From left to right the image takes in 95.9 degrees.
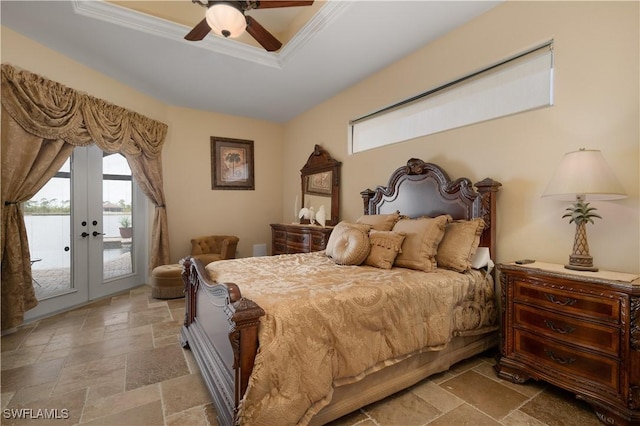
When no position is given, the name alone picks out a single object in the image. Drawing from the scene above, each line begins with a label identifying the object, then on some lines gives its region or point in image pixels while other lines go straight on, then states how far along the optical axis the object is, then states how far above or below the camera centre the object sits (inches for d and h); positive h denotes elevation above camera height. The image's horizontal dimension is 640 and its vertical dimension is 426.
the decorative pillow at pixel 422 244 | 92.8 -10.3
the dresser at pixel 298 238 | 154.8 -15.5
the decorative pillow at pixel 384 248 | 96.7 -12.4
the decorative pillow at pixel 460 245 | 91.9 -10.5
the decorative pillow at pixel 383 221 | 114.9 -3.5
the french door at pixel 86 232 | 133.3 -11.6
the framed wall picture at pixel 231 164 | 209.2 +35.5
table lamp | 69.4 +6.5
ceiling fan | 77.7 +54.4
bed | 53.9 -24.1
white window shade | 92.1 +43.2
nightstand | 61.4 -29.2
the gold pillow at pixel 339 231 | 109.8 -7.4
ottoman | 157.8 -39.7
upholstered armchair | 184.7 -23.9
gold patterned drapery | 111.0 +29.1
